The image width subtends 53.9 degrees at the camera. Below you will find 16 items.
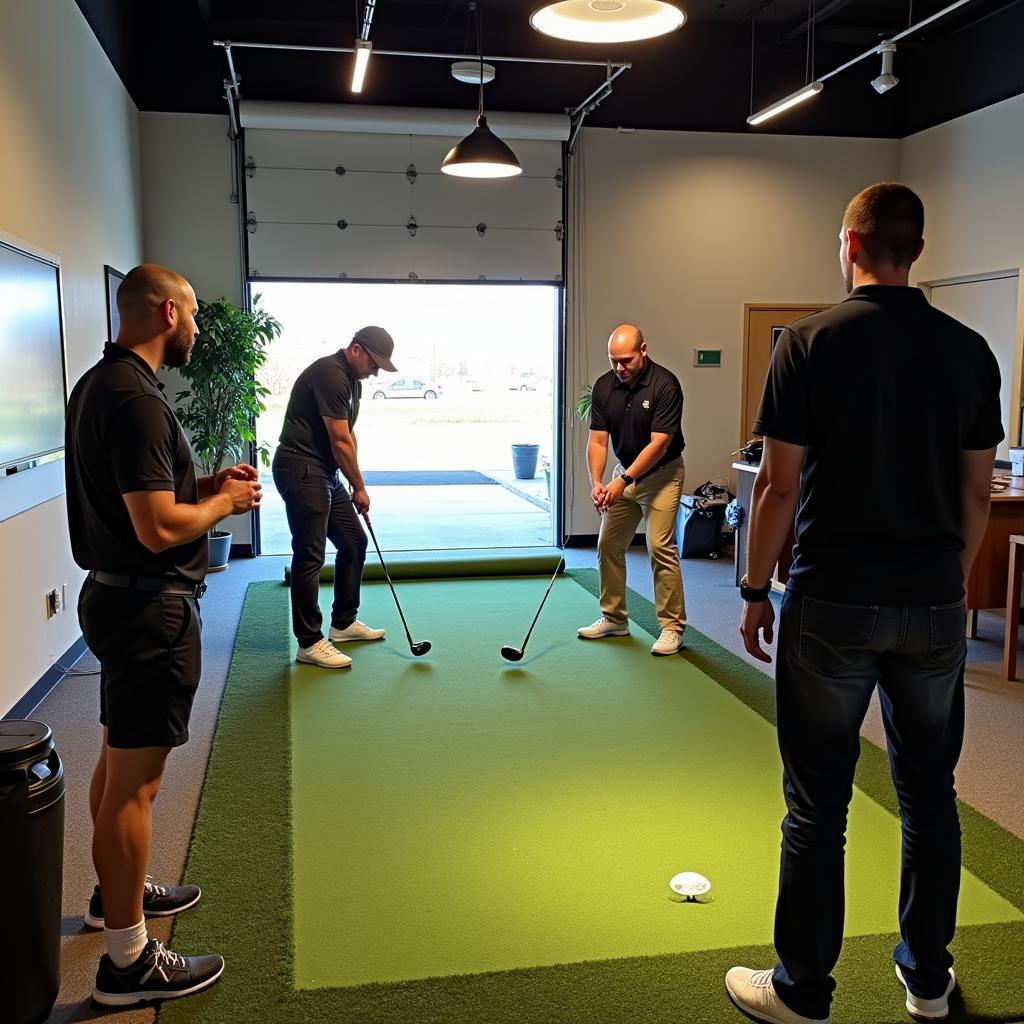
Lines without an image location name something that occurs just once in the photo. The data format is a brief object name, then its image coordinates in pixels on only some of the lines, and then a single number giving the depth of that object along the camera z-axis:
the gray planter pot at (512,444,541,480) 12.41
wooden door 8.81
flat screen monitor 4.00
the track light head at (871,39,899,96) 6.61
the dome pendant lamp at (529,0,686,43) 3.33
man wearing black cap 4.74
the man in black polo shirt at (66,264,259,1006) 2.14
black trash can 2.09
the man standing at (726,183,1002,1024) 1.96
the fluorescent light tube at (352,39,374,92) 5.98
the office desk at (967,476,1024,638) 5.29
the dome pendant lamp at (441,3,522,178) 5.76
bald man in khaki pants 5.13
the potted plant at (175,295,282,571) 7.29
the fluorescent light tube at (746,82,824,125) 6.90
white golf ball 2.73
